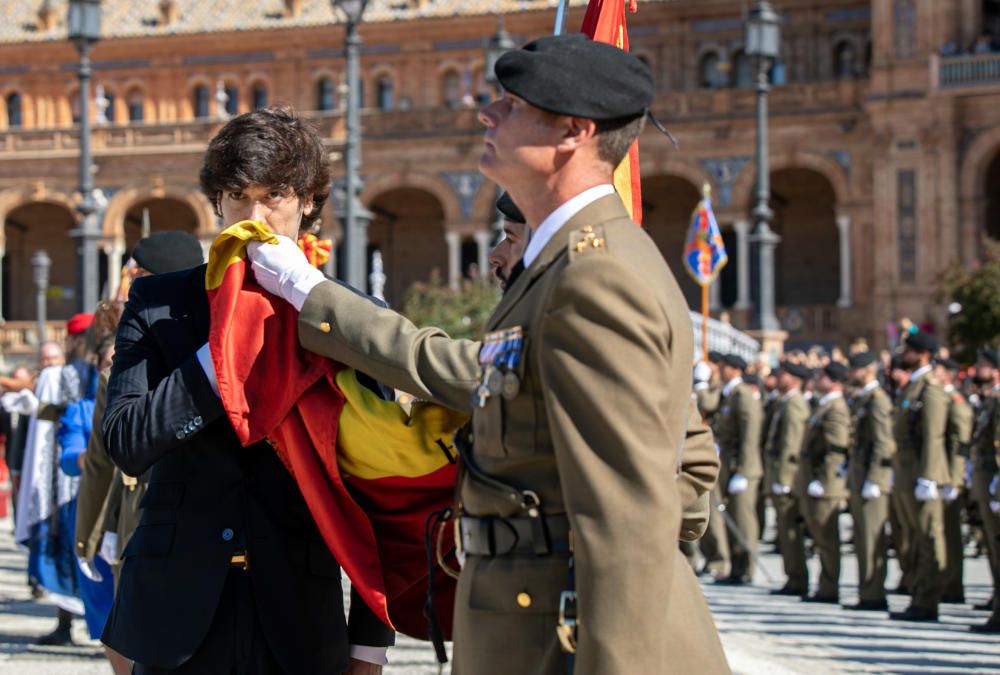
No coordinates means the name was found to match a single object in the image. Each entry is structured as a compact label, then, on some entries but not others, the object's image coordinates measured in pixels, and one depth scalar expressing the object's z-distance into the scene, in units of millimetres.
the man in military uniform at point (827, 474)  12031
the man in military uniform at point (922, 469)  11016
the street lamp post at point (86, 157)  20172
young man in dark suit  3439
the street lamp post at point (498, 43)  19781
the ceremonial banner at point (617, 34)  4617
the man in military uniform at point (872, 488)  11555
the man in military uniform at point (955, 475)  11562
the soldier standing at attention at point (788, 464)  12609
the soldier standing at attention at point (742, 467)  13680
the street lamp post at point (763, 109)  20875
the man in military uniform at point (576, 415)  2627
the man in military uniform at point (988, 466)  10781
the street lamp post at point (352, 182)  17797
